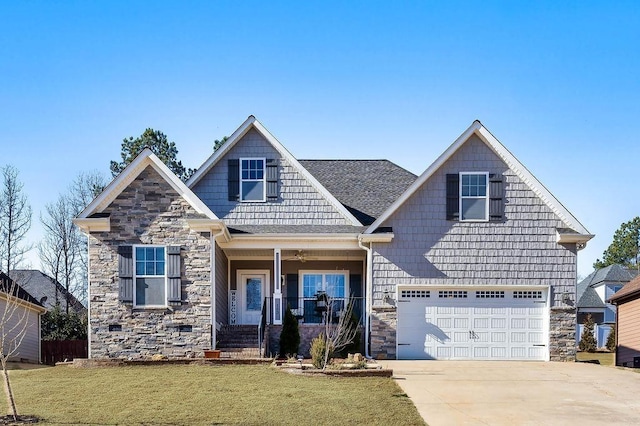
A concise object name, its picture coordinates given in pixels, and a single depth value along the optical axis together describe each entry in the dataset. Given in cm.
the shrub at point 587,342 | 3547
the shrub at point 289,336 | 1994
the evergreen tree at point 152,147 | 3975
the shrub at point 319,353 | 1616
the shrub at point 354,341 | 2025
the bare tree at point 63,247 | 3750
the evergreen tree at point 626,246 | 5784
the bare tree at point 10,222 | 3597
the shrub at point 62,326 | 2948
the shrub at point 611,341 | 3555
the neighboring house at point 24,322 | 2402
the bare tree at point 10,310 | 2361
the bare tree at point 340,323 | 1886
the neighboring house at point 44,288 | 3728
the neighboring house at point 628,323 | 2450
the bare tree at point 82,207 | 3766
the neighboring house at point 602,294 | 4372
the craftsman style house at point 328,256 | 1931
